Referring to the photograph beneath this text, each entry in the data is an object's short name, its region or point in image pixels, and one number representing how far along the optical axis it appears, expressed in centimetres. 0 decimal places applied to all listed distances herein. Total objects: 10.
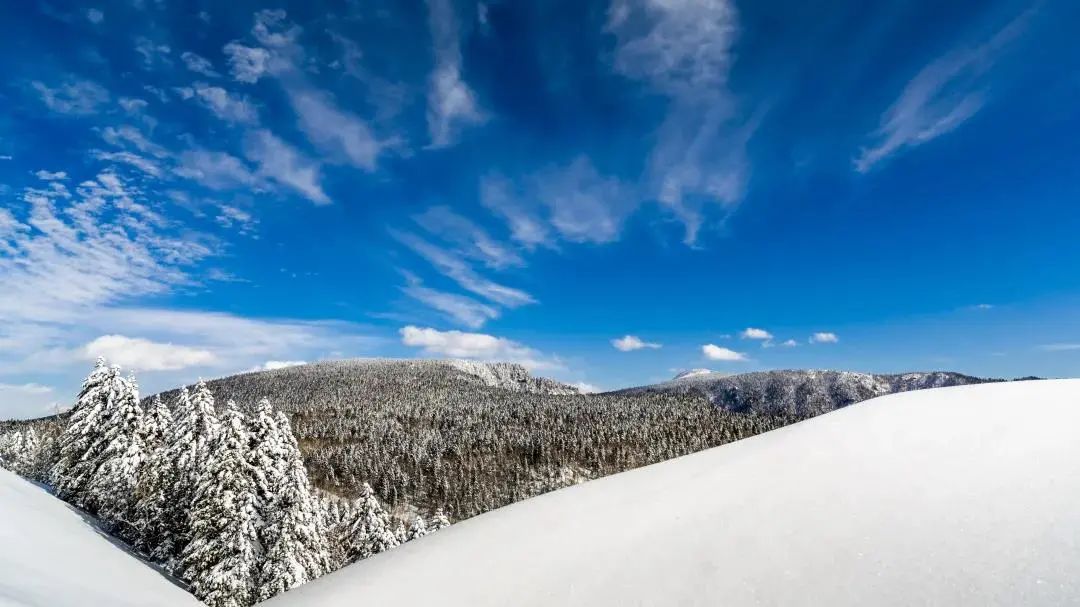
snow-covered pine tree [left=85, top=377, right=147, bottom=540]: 2722
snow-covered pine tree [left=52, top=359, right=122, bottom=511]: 2784
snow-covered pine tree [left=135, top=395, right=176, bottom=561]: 2561
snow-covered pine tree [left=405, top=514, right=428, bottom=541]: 5083
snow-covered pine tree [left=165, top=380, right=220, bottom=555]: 2414
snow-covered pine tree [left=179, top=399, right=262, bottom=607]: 2123
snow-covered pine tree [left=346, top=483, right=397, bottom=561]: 4178
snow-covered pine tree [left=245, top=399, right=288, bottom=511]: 2386
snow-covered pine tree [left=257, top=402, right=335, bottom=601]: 2328
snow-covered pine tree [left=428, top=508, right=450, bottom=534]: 5147
